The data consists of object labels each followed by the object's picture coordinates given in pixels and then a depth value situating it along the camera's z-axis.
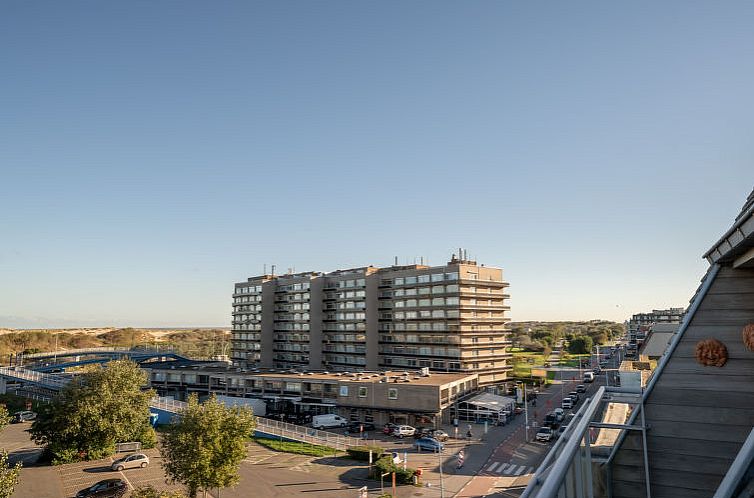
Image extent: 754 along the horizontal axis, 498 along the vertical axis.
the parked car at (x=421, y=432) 50.91
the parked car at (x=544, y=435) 48.12
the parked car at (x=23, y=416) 57.81
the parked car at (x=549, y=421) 53.72
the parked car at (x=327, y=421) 55.22
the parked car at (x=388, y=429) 52.34
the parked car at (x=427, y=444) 45.00
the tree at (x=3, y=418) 29.12
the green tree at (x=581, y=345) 136.25
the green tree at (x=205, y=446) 28.52
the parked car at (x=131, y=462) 38.16
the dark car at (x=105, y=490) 31.25
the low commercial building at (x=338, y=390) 54.69
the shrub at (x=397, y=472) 35.28
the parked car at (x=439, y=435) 48.63
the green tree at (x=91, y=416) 38.94
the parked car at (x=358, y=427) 54.50
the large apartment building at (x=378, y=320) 73.81
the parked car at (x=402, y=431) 50.88
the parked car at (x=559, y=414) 55.97
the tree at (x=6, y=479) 21.22
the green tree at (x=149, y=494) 24.42
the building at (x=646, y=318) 105.26
